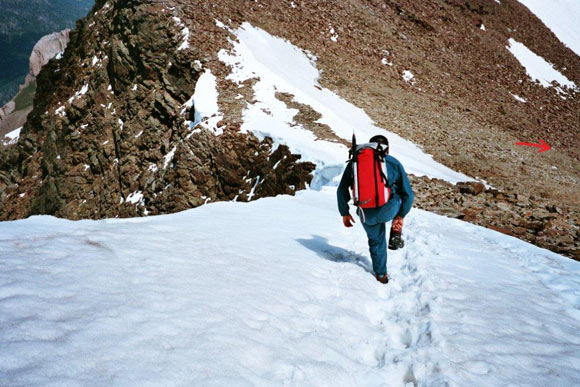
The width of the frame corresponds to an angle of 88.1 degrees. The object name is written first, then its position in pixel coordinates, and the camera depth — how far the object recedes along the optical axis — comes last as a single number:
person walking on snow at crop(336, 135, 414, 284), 3.89
